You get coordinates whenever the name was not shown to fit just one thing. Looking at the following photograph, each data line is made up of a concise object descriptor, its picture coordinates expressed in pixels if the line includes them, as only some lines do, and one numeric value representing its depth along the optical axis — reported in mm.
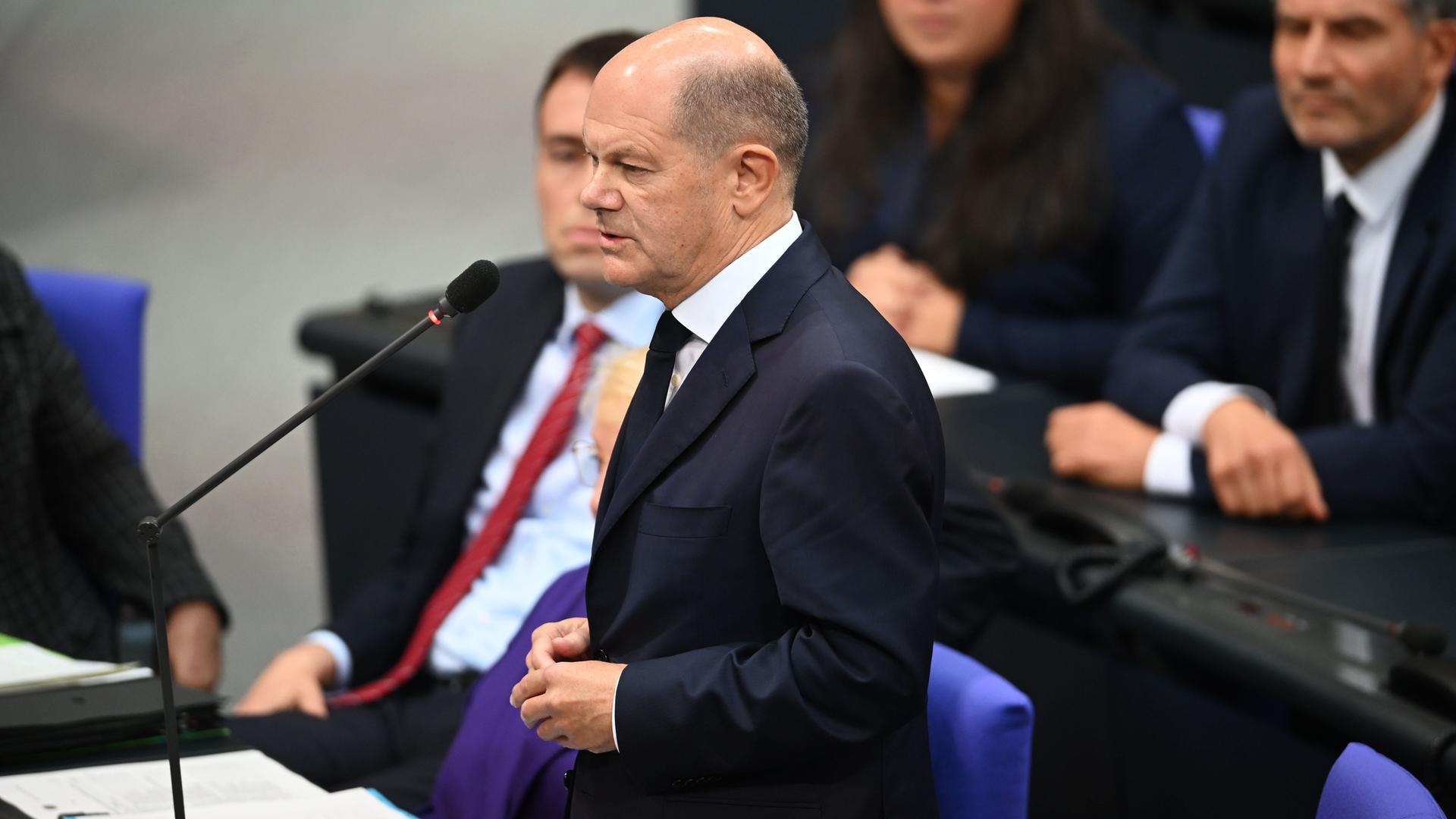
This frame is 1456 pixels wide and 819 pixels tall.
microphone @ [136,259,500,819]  10287
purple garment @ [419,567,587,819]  10689
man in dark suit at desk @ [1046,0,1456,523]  11432
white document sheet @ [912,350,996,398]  13377
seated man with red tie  11336
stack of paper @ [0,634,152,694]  10874
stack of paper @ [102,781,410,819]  10510
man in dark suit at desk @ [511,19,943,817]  10190
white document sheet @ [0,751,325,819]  10594
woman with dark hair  14505
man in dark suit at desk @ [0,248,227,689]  11509
